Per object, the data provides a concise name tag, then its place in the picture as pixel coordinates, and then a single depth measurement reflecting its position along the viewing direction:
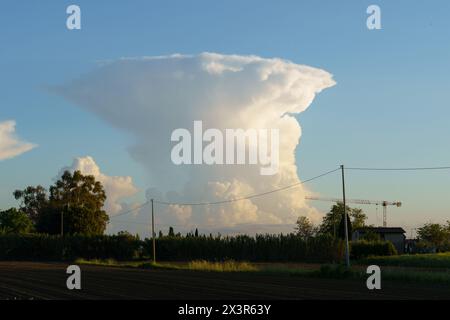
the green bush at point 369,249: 93.38
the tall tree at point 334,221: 169.38
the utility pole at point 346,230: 53.64
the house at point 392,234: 139.62
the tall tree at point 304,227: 182.12
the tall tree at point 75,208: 115.00
